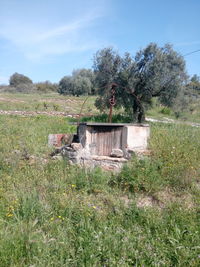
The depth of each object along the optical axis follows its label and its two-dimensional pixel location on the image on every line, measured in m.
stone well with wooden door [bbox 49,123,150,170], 5.06
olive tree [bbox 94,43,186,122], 12.88
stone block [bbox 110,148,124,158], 5.05
